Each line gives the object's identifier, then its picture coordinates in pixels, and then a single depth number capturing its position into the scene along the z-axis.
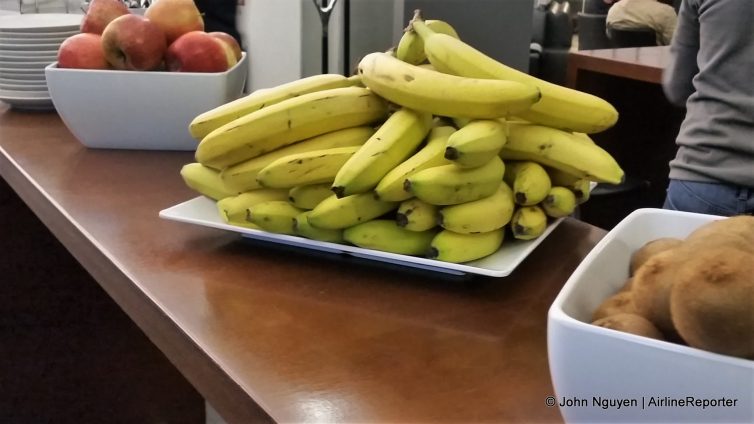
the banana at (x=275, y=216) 0.68
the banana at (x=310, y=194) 0.68
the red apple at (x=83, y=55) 1.06
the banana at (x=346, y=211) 0.64
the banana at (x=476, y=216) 0.62
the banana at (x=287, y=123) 0.70
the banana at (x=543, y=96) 0.69
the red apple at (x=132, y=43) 1.02
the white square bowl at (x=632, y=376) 0.35
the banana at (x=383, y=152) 0.63
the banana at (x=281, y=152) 0.71
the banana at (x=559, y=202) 0.67
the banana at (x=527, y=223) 0.65
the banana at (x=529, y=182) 0.65
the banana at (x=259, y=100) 0.76
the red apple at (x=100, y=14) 1.13
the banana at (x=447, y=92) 0.63
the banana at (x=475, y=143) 0.60
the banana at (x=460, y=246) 0.63
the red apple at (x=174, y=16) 1.07
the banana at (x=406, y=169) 0.62
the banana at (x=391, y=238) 0.65
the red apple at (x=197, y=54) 1.06
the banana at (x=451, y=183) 0.61
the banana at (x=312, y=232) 0.67
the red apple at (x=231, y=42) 1.09
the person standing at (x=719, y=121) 1.24
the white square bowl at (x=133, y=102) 1.03
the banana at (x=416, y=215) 0.63
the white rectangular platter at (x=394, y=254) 0.62
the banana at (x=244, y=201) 0.71
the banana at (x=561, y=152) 0.66
